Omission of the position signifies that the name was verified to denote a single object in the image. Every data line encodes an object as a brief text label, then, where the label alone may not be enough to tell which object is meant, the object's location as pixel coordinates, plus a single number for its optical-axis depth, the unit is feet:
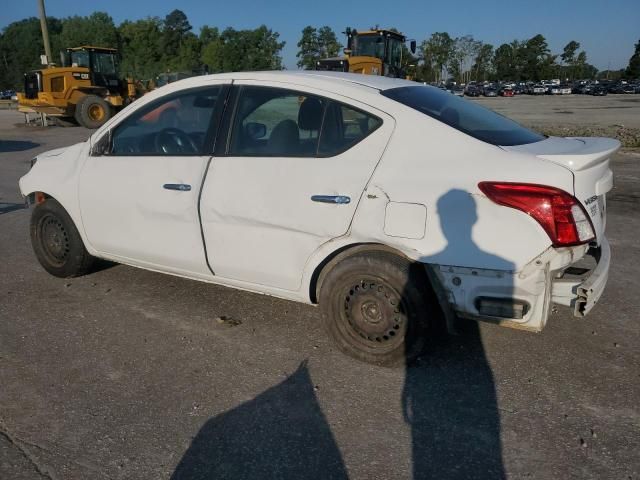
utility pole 89.64
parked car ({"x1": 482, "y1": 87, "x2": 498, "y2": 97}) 234.91
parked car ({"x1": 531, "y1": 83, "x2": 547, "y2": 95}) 246.21
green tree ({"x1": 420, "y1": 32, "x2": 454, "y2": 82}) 344.90
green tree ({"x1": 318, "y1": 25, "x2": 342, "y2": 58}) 311.88
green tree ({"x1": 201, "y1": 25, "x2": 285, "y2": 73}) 264.31
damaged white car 9.43
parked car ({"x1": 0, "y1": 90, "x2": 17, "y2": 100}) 240.94
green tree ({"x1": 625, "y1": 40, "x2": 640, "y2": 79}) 334.85
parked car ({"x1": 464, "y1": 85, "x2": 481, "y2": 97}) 230.89
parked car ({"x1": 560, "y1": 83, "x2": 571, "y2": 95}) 241.96
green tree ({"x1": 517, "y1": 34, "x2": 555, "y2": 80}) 360.28
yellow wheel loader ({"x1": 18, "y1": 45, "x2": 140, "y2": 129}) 66.54
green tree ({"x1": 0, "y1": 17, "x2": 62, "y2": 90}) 315.17
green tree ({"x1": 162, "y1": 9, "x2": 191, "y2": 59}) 319.06
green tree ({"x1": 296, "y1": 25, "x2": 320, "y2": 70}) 317.22
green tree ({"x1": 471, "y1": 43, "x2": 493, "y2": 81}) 376.89
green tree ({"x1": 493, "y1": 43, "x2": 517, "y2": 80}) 365.20
